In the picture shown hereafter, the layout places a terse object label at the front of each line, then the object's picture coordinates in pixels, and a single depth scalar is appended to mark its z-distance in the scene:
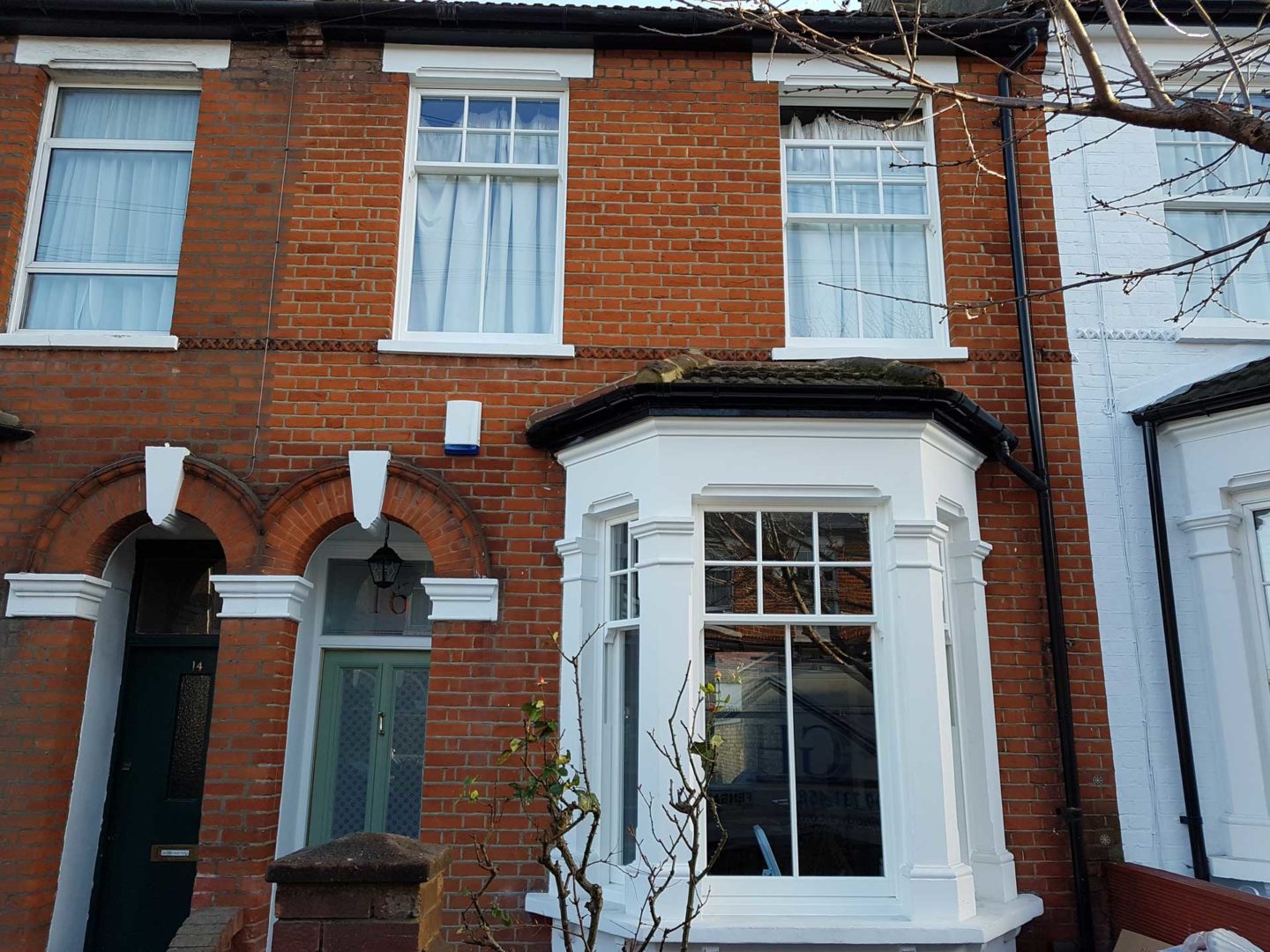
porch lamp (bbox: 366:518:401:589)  6.71
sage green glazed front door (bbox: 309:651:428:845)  6.63
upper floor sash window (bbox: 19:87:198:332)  6.72
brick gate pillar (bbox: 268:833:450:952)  3.20
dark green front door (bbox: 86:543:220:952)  6.49
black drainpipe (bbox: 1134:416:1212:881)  5.70
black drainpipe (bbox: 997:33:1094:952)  5.63
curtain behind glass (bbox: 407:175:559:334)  6.78
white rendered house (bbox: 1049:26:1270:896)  5.75
